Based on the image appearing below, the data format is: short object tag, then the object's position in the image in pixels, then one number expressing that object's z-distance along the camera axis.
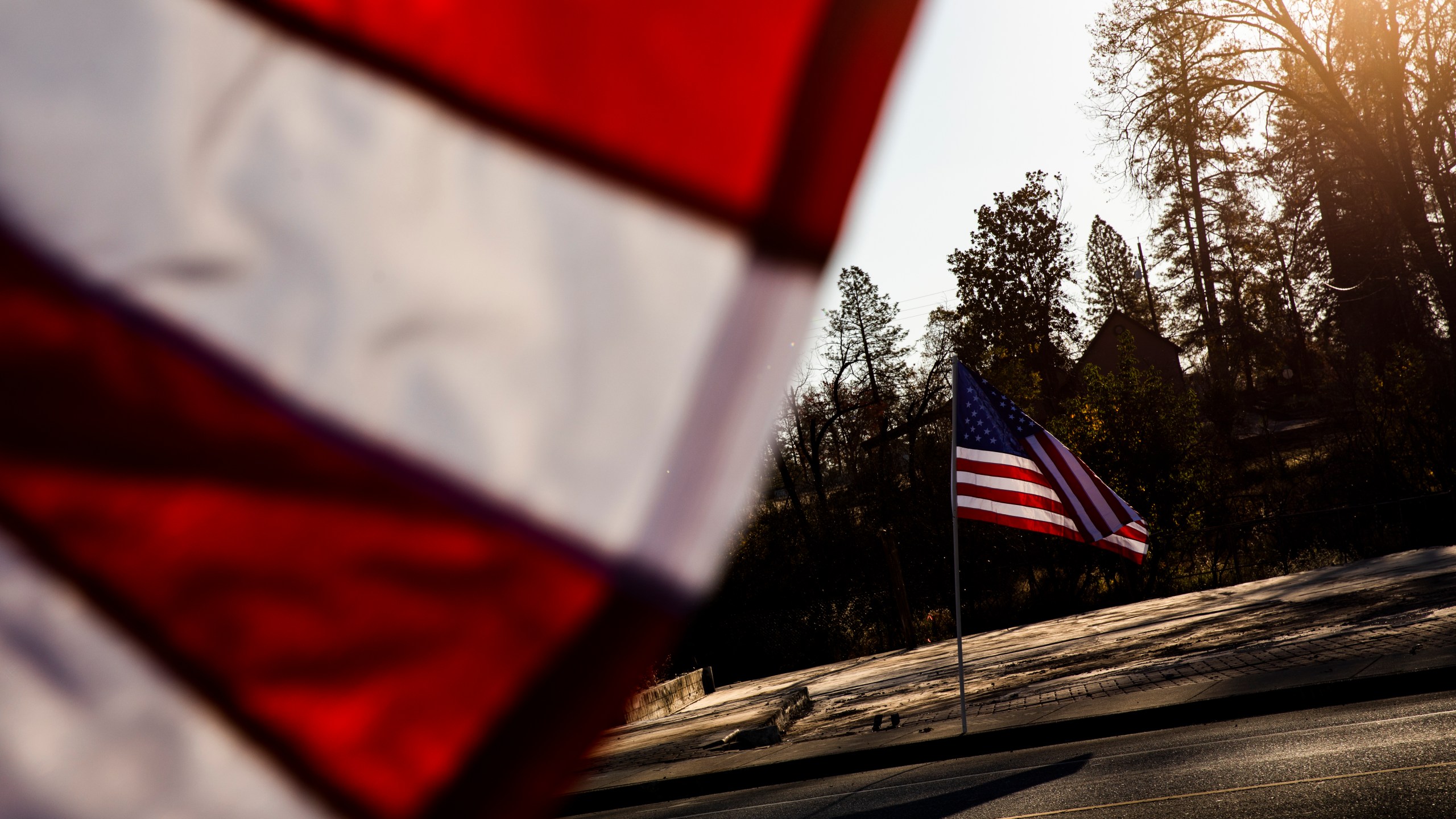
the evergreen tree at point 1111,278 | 57.72
